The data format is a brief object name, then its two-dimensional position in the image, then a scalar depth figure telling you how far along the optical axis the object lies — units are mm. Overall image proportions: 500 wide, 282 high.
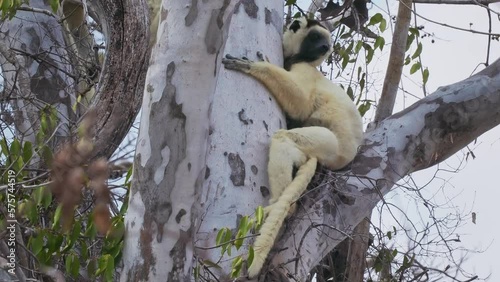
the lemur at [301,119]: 10797
